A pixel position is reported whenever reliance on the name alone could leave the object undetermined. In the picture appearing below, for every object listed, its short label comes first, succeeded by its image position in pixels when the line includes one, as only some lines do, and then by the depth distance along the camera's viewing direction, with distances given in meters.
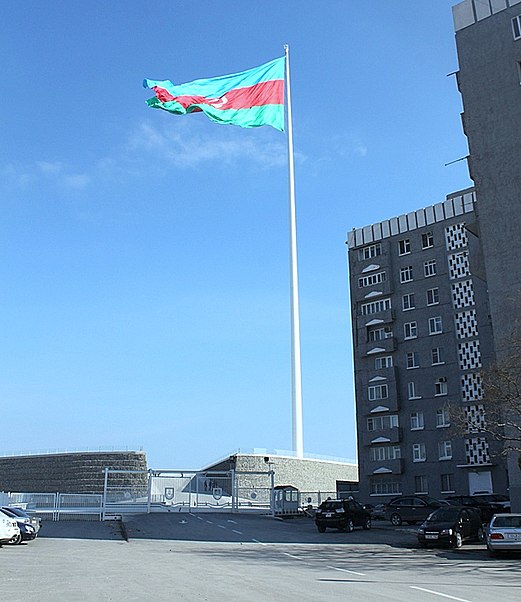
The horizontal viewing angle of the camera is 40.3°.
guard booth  47.47
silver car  23.12
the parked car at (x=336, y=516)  34.25
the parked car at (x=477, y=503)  35.00
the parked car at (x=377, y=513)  48.86
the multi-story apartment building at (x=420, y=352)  58.81
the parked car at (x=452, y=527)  26.95
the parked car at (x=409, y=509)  41.53
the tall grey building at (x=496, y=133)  35.84
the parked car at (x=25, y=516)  28.98
